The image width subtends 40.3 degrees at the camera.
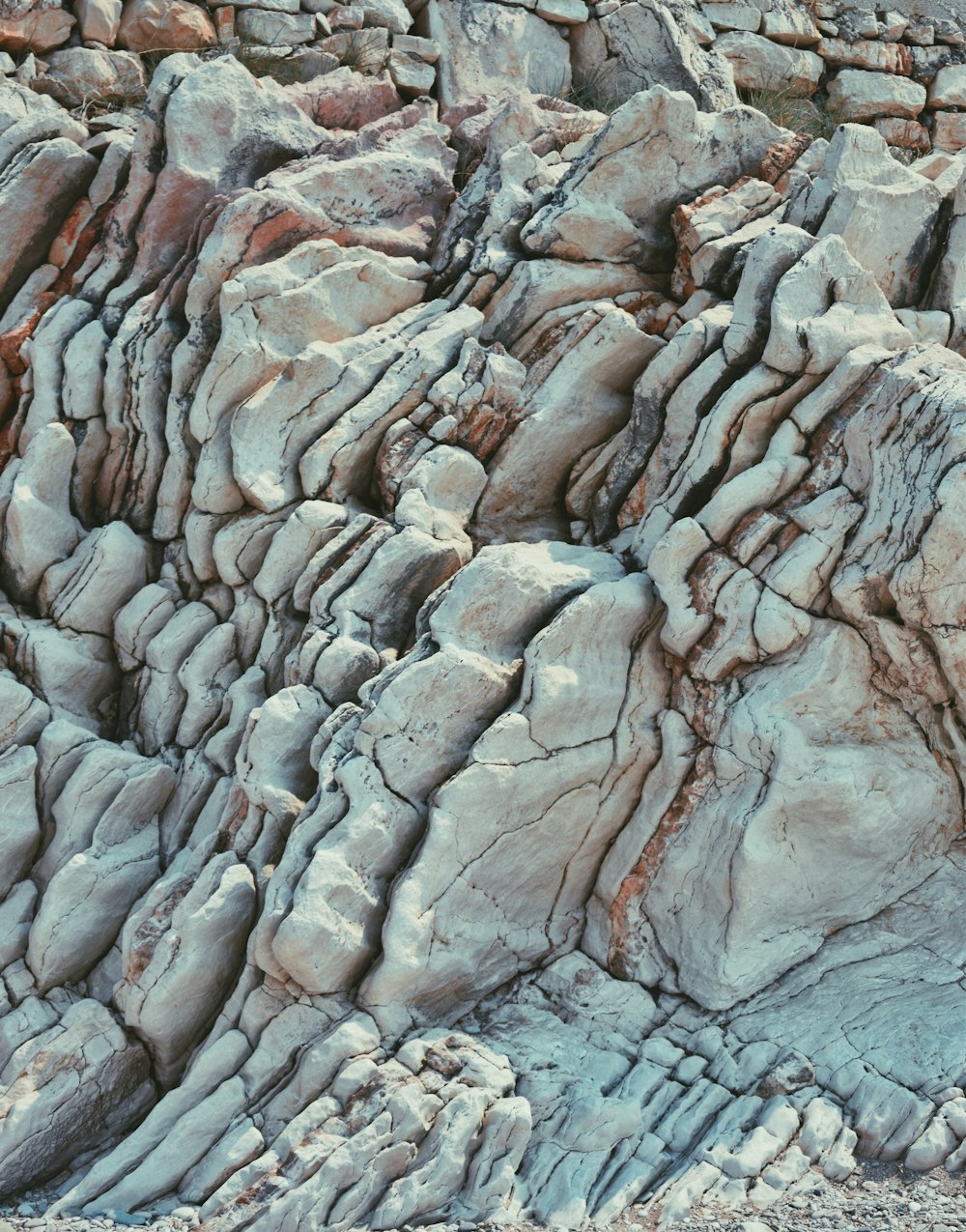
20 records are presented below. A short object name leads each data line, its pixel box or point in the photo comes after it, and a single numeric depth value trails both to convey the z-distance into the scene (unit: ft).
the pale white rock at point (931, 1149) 24.58
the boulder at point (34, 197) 39.34
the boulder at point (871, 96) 54.19
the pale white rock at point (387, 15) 47.29
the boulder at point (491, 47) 47.70
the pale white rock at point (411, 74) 46.03
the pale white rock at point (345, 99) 42.22
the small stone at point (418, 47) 46.91
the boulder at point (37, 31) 43.57
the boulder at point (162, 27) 45.88
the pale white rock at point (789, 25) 53.52
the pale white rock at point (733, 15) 52.47
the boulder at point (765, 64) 52.31
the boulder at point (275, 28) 46.70
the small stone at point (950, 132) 55.67
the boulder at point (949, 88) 56.03
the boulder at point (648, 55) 46.44
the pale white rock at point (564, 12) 48.96
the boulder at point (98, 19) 44.86
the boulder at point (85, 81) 44.01
